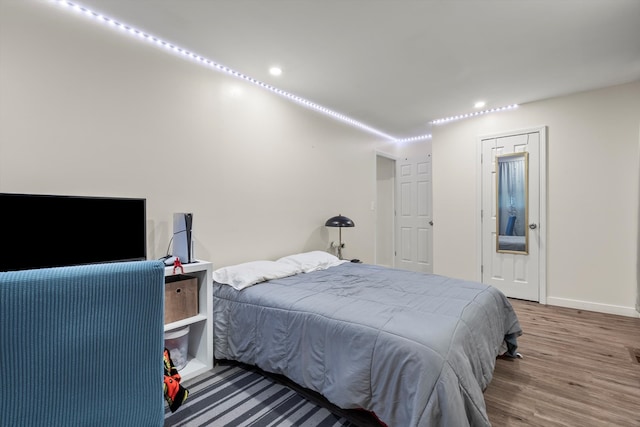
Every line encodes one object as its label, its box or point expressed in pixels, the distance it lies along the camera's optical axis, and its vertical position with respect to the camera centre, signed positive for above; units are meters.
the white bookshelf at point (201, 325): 2.11 -0.86
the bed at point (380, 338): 1.30 -0.70
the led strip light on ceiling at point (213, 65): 1.99 +1.35
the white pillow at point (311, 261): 2.89 -0.50
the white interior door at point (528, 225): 3.74 -0.20
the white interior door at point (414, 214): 5.16 -0.03
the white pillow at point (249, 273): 2.30 -0.50
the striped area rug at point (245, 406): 1.67 -1.19
